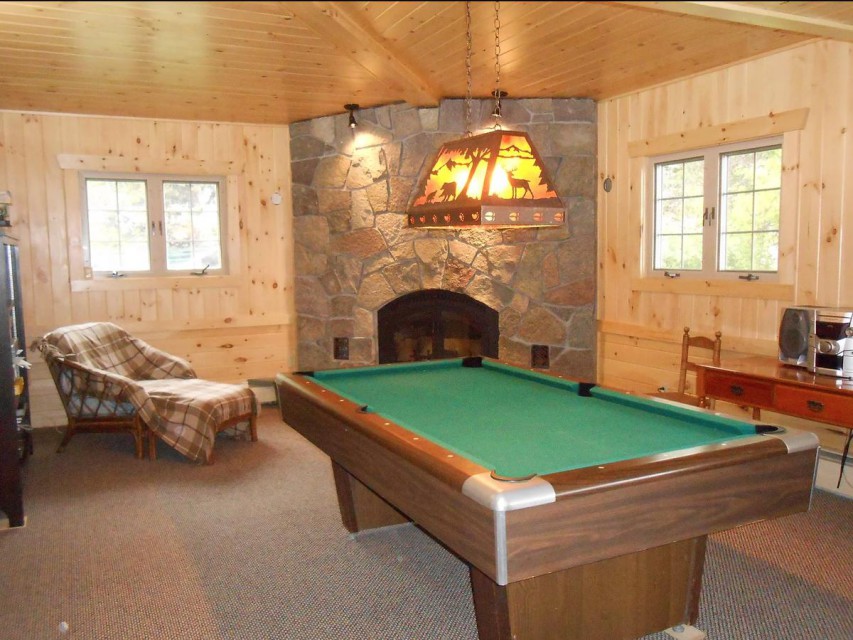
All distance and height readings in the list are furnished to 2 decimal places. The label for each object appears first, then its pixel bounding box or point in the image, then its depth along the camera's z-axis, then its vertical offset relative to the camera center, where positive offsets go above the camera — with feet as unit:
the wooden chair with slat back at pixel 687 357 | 13.30 -2.15
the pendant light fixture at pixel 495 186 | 9.41 +0.96
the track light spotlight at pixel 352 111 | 17.56 +3.77
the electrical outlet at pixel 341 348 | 19.01 -2.53
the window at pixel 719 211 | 13.64 +0.85
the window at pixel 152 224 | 18.28 +0.94
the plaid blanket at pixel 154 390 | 14.85 -3.00
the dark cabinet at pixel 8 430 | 11.27 -2.78
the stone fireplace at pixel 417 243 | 16.94 +0.32
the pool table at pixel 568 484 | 5.85 -2.15
